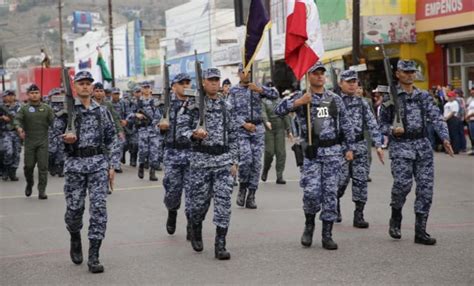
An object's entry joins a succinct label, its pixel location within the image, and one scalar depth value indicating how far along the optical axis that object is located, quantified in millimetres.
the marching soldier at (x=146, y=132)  15586
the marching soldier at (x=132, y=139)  18772
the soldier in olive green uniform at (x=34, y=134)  13125
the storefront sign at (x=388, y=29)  25422
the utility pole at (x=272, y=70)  30234
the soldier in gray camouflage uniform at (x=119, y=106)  18844
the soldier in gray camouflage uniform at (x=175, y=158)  8922
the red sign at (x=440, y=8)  22855
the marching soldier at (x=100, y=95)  14672
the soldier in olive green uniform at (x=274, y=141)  13898
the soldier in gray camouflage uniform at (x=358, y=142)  9328
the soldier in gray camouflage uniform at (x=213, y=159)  7637
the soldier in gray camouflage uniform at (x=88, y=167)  7211
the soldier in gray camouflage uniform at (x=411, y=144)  8078
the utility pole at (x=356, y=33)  22406
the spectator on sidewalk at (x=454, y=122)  19547
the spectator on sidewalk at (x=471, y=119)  19047
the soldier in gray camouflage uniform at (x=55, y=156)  17120
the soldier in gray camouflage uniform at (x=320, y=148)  7906
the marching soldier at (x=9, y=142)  16922
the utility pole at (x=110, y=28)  43256
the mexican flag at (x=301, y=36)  8422
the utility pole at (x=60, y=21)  53844
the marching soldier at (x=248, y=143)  11117
